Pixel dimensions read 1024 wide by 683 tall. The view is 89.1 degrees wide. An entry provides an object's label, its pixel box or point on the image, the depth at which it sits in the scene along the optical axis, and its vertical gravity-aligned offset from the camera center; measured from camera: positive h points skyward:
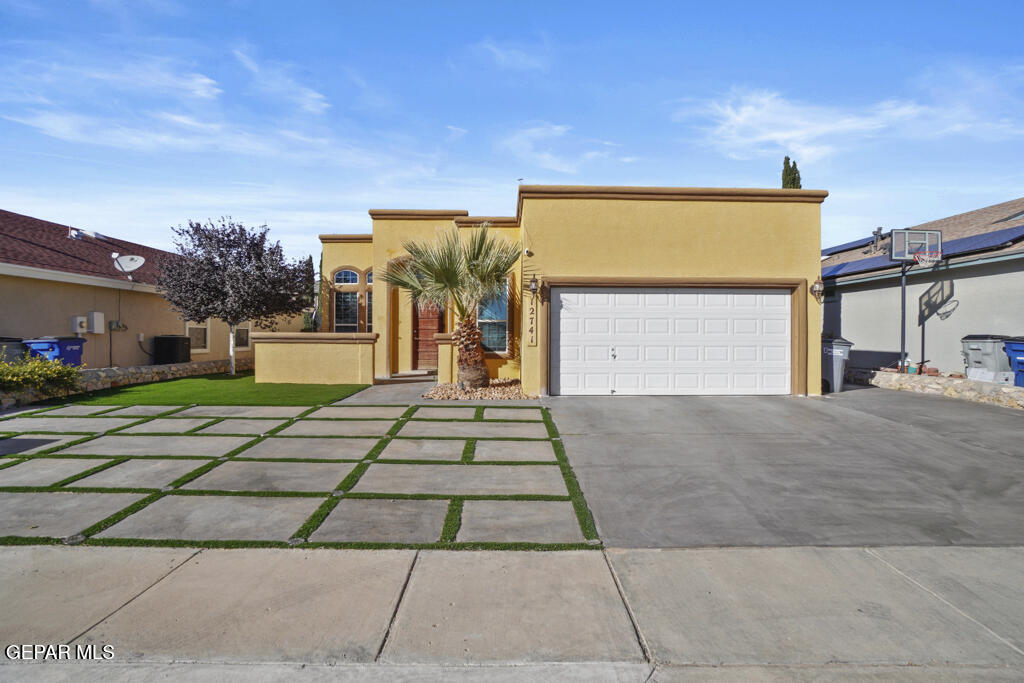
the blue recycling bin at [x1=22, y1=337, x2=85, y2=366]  11.87 -0.51
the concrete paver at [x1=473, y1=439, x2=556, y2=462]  6.81 -1.69
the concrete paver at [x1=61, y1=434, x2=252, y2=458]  6.85 -1.64
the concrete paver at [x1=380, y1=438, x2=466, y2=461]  6.81 -1.67
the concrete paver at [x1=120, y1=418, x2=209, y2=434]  8.05 -1.60
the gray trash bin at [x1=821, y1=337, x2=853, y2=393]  12.59 -0.85
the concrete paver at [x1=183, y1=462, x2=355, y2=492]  5.61 -1.70
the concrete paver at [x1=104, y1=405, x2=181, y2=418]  9.40 -1.56
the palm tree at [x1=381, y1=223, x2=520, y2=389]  11.46 +1.12
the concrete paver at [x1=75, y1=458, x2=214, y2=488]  5.64 -1.68
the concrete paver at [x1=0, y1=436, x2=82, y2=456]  6.84 -1.62
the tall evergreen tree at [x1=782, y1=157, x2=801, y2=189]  24.16 +7.09
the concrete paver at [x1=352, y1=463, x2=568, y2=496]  5.57 -1.72
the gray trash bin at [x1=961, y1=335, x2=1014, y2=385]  11.65 -0.71
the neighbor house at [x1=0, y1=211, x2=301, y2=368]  12.37 +0.82
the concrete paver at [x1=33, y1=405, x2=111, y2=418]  9.27 -1.56
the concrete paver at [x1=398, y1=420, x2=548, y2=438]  8.00 -1.63
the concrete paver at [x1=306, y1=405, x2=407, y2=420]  9.34 -1.58
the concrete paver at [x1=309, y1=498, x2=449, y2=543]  4.39 -1.76
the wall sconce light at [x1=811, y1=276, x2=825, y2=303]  11.66 +0.86
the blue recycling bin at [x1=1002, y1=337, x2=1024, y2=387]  11.05 -0.59
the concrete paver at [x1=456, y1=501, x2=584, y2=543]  4.43 -1.77
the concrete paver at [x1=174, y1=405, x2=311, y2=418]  9.38 -1.56
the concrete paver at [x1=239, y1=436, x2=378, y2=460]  6.84 -1.66
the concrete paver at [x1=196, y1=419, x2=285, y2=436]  8.03 -1.61
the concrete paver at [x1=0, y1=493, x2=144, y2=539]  4.46 -1.72
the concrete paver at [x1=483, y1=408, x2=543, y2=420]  9.38 -1.60
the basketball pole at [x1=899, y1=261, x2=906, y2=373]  14.01 +0.03
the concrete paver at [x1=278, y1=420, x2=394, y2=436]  7.99 -1.62
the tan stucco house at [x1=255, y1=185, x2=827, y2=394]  11.50 +0.82
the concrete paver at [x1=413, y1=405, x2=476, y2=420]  9.34 -1.59
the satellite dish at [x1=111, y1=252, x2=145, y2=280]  14.84 +1.83
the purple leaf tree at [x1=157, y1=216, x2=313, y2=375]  14.93 +1.48
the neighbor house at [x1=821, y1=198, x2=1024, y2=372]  12.62 +0.98
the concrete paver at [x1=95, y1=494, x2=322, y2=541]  4.42 -1.75
